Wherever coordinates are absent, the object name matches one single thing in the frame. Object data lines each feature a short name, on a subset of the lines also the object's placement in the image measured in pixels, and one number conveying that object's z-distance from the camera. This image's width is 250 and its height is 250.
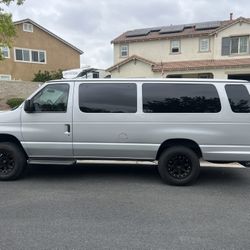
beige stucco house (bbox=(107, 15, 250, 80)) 20.83
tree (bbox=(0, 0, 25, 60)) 10.80
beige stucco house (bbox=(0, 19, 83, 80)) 26.36
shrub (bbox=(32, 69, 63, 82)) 26.43
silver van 4.47
